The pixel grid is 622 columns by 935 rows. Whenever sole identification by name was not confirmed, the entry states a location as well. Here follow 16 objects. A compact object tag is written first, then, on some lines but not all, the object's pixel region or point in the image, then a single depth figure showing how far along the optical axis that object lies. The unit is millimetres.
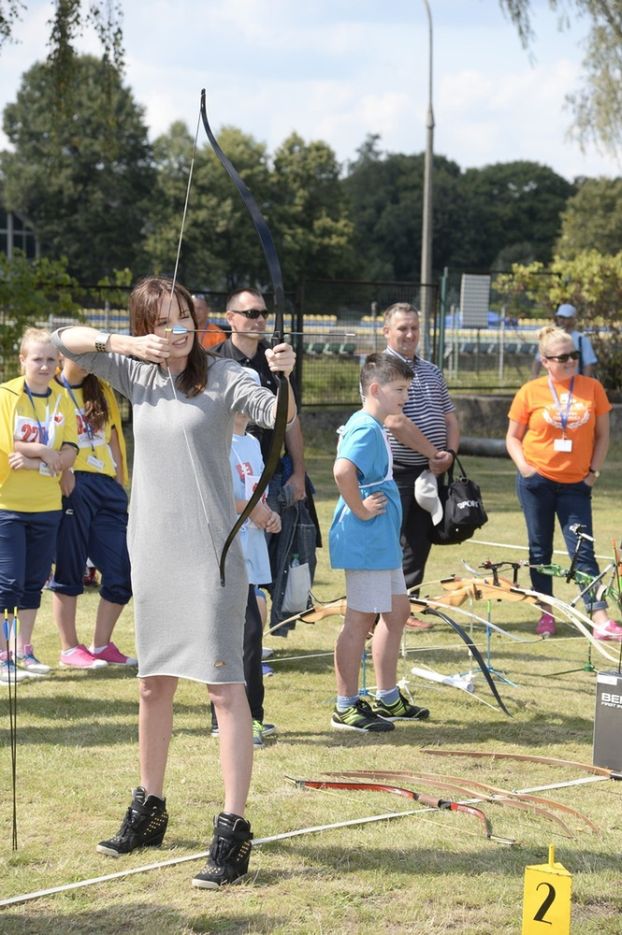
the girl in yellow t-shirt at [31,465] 6270
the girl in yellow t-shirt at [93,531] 6727
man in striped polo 7117
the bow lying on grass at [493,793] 4496
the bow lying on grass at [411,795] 4391
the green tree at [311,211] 78000
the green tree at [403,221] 104250
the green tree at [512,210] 105375
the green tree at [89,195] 71312
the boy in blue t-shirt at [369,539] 5535
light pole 24281
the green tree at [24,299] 15430
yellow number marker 3131
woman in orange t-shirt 7656
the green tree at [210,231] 69750
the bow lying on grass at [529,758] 4996
